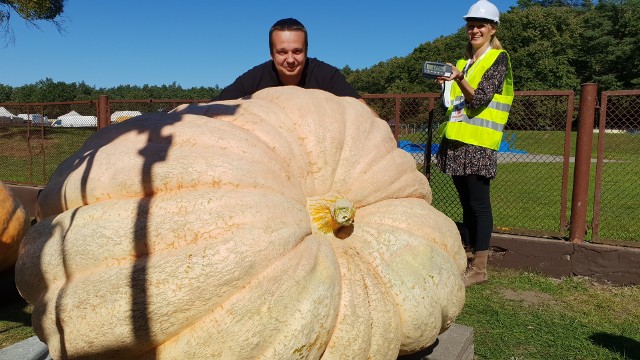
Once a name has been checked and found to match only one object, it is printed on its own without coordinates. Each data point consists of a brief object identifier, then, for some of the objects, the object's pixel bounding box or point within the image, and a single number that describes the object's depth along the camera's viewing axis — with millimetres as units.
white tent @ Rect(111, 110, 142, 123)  9740
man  3322
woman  4453
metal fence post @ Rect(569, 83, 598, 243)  5191
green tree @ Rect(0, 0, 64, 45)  18375
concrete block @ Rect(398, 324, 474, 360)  3095
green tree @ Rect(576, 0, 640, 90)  47906
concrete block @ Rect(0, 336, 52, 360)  3143
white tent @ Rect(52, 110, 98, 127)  12180
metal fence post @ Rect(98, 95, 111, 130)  7897
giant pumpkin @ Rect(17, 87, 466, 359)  1944
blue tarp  6150
